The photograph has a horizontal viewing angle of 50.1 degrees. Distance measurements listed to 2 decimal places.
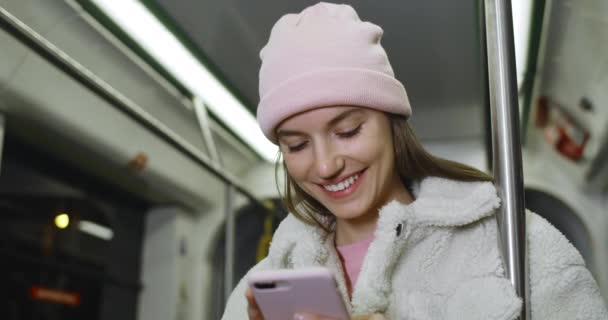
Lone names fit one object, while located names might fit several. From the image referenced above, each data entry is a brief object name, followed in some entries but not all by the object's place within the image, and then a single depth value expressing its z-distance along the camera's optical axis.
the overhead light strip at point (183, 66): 2.02
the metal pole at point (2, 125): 2.09
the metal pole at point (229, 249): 2.67
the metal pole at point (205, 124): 2.70
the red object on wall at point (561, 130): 2.97
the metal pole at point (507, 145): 0.84
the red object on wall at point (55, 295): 2.54
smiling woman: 0.94
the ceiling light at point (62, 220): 2.66
